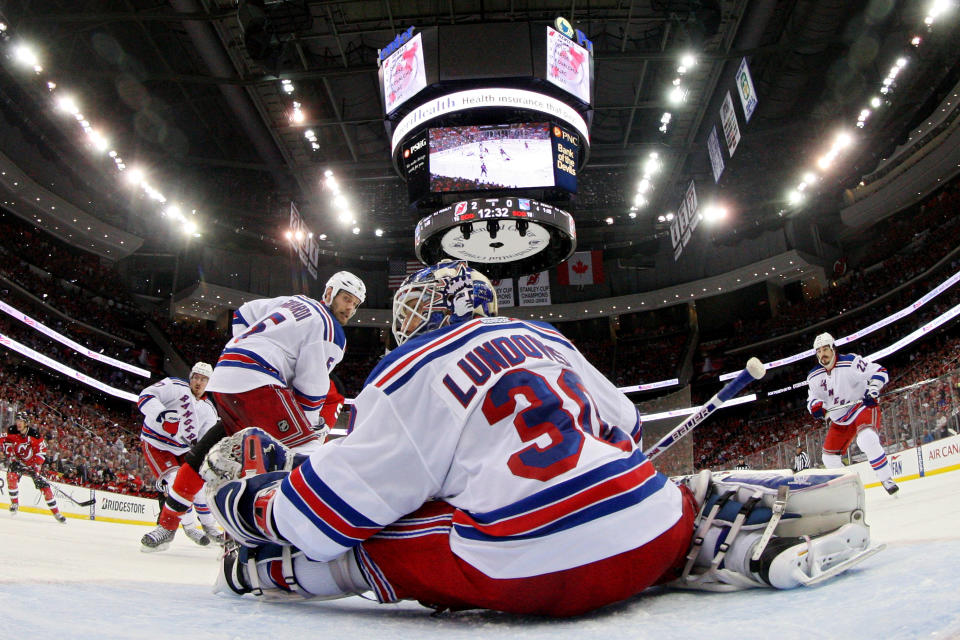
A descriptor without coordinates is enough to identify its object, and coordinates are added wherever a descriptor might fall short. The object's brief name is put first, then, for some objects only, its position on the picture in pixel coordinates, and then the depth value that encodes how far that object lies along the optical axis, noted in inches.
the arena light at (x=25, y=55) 590.9
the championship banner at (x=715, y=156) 635.5
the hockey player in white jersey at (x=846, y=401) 272.1
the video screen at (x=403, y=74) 517.7
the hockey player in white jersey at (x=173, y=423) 228.8
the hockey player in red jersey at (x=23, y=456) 323.6
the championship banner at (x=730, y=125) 573.9
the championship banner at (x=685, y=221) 713.6
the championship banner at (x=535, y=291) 1114.7
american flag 1019.7
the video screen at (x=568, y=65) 524.1
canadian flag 1092.5
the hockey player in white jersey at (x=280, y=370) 149.7
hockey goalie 60.2
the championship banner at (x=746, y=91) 532.4
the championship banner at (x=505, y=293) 1075.7
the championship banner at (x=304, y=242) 771.4
